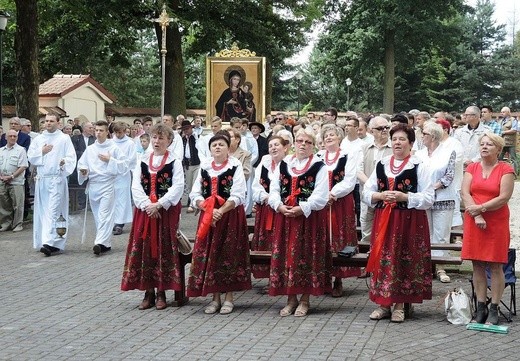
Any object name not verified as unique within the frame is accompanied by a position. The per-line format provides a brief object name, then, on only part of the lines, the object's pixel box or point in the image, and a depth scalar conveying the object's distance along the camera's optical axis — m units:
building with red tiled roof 45.97
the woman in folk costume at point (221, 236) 9.27
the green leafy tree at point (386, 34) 48.53
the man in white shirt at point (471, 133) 14.82
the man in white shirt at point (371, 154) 11.21
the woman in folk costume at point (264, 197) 9.74
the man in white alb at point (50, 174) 14.02
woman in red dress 8.37
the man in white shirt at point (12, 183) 17.03
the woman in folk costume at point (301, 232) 9.05
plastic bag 8.63
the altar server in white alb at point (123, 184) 15.57
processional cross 25.72
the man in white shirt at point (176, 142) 18.06
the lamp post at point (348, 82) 53.62
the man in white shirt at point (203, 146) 17.58
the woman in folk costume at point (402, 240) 8.66
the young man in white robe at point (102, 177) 13.80
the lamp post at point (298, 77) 61.84
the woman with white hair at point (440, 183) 10.67
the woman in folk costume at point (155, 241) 9.52
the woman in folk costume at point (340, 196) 10.36
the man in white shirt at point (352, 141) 10.88
